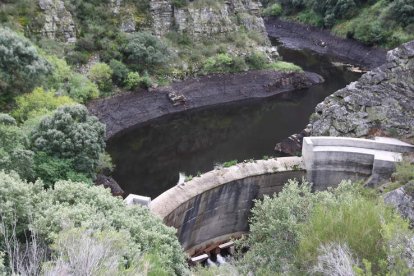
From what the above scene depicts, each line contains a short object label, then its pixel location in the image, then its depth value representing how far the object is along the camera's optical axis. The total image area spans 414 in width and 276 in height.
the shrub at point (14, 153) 23.95
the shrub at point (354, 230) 12.88
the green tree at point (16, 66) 34.81
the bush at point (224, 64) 56.55
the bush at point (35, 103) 33.59
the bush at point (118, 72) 49.17
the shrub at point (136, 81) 49.53
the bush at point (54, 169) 26.14
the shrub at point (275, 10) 97.87
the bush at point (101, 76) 47.62
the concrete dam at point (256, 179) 27.66
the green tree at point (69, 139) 27.89
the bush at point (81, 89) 43.19
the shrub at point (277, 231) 15.48
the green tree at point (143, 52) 51.06
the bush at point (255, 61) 60.53
